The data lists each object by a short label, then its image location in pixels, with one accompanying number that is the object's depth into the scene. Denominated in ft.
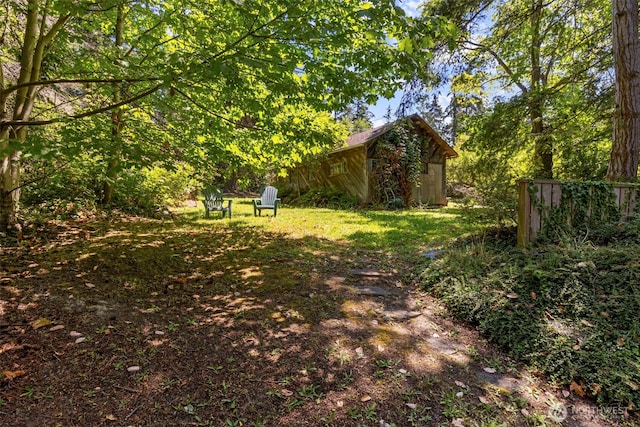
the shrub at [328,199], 46.60
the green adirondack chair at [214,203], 28.38
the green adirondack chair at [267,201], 31.03
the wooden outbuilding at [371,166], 46.26
